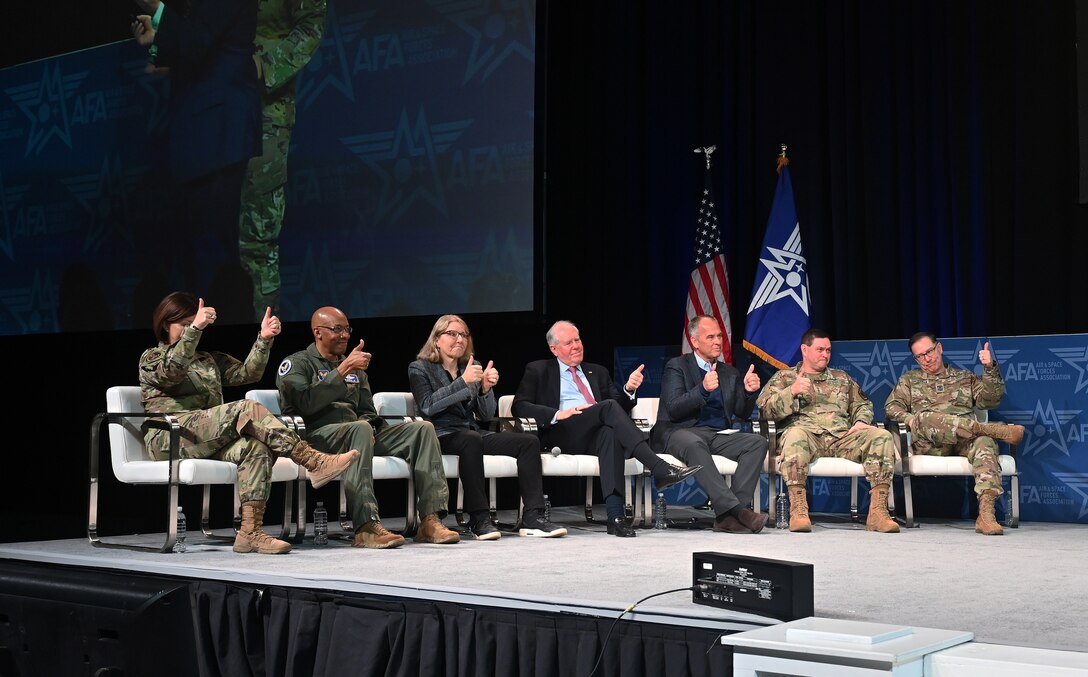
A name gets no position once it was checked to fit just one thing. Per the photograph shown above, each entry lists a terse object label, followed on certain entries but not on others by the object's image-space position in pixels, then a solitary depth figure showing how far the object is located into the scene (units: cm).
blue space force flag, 677
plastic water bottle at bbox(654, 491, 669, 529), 566
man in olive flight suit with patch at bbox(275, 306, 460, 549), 458
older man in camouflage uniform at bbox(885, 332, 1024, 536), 549
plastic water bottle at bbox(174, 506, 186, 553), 431
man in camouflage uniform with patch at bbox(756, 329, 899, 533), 542
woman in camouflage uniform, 433
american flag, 714
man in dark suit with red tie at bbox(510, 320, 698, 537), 528
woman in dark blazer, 500
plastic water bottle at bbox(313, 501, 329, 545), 466
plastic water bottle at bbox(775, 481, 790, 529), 559
